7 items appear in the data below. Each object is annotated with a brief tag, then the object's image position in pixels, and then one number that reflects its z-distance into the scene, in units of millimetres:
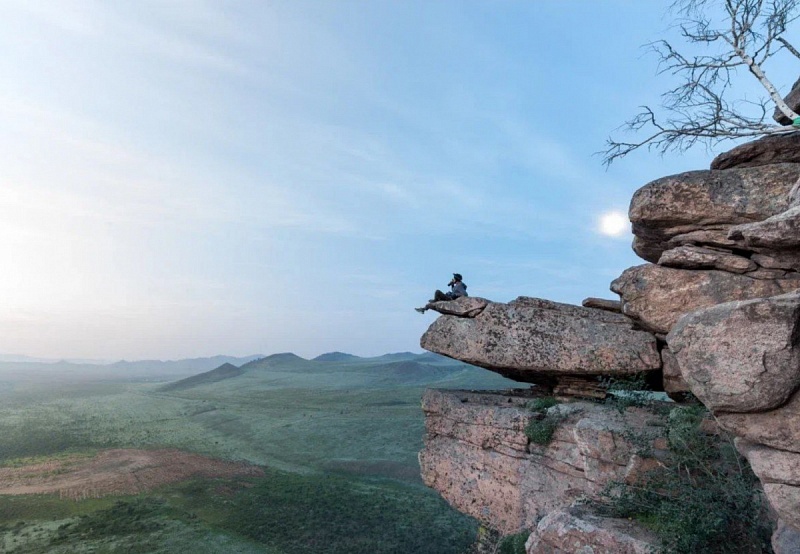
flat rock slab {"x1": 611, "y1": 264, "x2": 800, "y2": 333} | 11678
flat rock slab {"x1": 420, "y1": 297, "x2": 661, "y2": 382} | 14617
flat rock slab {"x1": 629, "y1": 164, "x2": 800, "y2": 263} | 12227
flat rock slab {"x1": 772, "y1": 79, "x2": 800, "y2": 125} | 14016
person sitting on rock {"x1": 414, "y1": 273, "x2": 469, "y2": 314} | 18109
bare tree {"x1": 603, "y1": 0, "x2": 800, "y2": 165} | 13174
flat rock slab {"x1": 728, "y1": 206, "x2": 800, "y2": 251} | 7508
